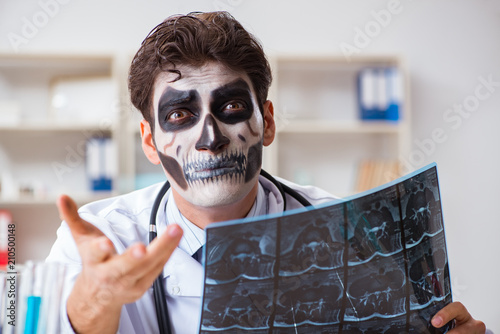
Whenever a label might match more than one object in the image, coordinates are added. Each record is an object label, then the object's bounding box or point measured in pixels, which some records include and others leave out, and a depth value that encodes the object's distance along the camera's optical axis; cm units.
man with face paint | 96
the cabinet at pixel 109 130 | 291
